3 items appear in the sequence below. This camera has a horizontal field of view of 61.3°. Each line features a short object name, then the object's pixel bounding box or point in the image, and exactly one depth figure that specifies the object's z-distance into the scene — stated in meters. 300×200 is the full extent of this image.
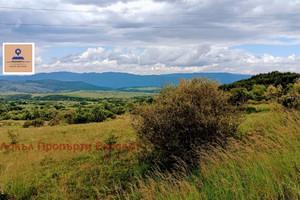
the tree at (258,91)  35.77
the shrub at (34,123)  38.03
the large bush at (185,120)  9.42
